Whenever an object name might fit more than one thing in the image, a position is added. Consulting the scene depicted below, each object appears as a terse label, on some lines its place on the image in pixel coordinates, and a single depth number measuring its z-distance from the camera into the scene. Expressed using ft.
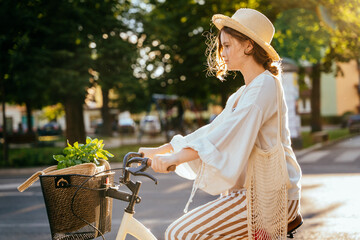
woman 7.04
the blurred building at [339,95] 205.67
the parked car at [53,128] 146.94
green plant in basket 8.23
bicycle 7.75
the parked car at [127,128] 127.75
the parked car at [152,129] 104.88
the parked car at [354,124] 121.70
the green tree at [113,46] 59.88
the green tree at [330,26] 55.47
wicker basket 7.71
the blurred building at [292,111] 67.10
